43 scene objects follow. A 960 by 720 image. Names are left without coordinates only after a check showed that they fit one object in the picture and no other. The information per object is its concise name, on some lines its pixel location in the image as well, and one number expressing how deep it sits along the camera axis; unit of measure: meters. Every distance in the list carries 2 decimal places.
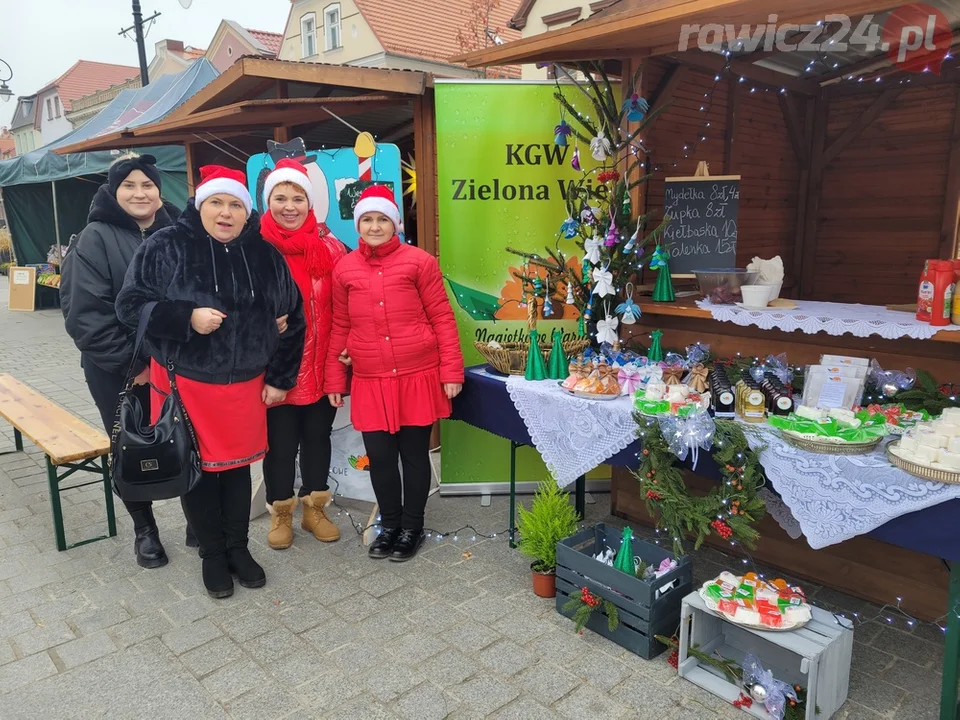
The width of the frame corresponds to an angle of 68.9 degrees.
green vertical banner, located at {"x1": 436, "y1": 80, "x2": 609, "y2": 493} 3.79
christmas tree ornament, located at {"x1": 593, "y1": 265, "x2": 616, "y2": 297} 3.26
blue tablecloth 2.04
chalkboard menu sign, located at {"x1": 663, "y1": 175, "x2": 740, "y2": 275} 3.55
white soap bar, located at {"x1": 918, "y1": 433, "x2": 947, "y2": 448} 2.10
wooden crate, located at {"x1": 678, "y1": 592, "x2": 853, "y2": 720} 2.23
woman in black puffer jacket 3.11
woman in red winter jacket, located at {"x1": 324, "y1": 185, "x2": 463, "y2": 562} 3.22
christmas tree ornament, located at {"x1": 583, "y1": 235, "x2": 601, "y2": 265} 3.29
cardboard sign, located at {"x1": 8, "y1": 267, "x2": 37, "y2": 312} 13.63
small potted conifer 3.04
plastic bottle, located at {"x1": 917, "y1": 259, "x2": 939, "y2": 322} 2.62
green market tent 9.63
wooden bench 3.56
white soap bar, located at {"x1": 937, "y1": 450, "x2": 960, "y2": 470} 2.03
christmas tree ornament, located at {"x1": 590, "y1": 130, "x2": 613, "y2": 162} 3.31
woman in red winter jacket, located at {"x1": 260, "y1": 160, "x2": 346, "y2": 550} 3.32
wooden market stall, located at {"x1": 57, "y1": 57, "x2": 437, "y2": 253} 4.13
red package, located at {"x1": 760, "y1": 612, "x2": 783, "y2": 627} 2.33
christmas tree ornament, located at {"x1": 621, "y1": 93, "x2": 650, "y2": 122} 3.20
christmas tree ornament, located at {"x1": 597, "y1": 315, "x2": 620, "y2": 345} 3.34
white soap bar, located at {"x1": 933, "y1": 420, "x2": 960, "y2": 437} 2.11
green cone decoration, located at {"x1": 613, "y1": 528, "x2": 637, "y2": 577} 2.71
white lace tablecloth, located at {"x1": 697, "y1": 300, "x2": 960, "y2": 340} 2.64
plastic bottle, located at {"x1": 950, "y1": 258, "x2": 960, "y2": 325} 2.56
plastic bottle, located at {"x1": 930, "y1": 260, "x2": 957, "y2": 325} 2.56
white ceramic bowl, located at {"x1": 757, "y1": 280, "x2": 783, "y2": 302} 3.15
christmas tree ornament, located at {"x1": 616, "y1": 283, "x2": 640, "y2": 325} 3.25
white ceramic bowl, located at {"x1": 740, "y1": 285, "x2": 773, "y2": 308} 3.09
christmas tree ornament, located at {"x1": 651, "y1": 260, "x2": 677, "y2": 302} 3.38
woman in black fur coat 2.83
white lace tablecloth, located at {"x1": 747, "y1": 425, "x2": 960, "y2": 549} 2.09
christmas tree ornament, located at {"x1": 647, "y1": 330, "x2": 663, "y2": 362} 3.26
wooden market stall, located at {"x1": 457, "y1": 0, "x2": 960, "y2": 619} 2.80
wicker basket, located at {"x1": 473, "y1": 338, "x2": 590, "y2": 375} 3.48
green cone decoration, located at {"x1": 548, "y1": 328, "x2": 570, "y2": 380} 3.35
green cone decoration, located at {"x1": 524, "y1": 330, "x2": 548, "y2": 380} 3.34
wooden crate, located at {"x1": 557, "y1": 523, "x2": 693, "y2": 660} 2.60
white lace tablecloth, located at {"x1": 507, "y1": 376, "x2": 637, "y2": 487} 2.84
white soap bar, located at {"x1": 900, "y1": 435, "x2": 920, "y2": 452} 2.17
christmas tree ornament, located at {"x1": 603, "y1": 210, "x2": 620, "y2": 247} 3.27
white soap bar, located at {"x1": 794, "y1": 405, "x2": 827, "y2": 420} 2.46
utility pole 11.37
